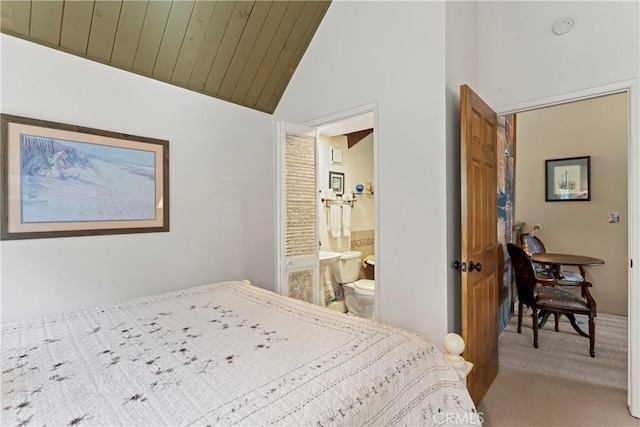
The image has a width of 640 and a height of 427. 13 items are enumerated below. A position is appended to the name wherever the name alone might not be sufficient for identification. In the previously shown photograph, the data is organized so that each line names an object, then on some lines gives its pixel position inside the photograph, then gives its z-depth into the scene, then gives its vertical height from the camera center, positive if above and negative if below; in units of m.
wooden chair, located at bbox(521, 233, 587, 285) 3.63 -0.47
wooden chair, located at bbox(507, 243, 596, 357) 2.75 -0.81
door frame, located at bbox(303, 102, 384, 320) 2.21 +0.12
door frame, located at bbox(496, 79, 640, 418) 1.86 -0.08
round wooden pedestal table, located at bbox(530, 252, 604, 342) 3.11 -0.51
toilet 3.40 -0.79
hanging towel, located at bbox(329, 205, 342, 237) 3.68 -0.08
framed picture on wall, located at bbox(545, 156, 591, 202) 3.98 +0.43
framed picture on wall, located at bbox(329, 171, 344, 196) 3.77 +0.39
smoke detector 2.06 +1.24
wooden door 1.84 -0.18
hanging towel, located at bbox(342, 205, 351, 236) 3.80 -0.08
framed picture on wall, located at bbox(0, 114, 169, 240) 1.68 +0.21
